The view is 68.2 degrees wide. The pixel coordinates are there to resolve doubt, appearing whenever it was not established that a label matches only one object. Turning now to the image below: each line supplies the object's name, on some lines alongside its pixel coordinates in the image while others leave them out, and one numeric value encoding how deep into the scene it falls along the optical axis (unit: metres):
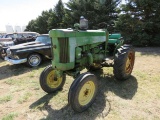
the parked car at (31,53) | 5.20
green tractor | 2.42
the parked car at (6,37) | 9.21
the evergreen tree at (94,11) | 9.76
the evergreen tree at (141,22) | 7.37
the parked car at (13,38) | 6.88
